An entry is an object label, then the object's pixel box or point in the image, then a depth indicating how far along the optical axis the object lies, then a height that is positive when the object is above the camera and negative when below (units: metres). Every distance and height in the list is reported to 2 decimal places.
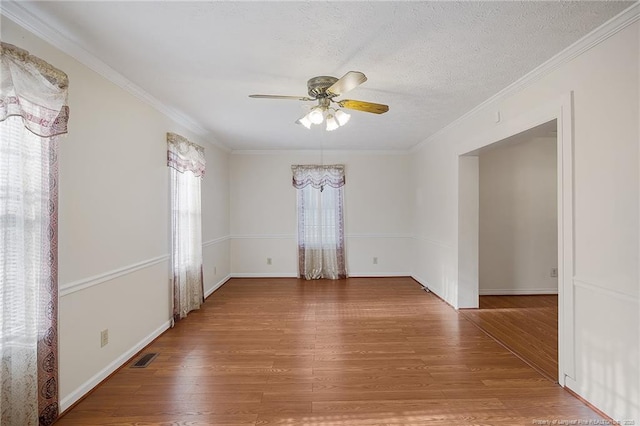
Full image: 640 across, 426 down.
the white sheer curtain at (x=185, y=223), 3.30 -0.12
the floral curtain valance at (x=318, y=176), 5.50 +0.68
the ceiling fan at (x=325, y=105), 2.27 +0.84
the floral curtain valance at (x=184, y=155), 3.23 +0.69
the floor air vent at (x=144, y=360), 2.49 -1.29
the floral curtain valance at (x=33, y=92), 1.48 +0.67
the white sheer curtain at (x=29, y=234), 1.52 -0.11
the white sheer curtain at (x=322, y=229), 5.55 -0.32
